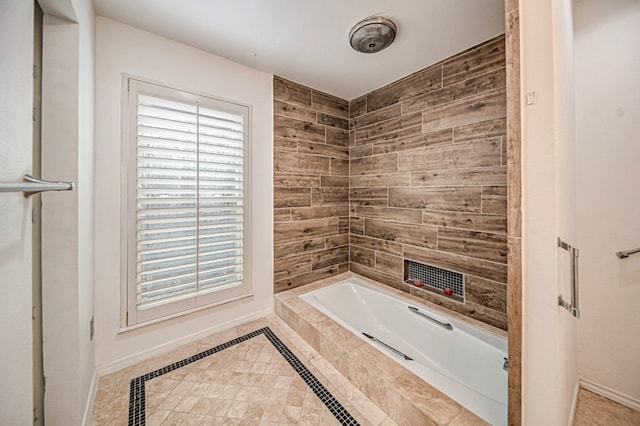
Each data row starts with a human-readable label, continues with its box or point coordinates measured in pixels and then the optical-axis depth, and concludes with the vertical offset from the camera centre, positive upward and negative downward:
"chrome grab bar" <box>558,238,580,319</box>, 0.92 -0.29
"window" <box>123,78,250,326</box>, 1.79 +0.13
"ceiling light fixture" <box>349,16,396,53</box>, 1.70 +1.34
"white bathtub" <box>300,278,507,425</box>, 1.33 -0.97
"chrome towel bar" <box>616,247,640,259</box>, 1.39 -0.23
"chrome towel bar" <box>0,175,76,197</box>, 0.54 +0.08
